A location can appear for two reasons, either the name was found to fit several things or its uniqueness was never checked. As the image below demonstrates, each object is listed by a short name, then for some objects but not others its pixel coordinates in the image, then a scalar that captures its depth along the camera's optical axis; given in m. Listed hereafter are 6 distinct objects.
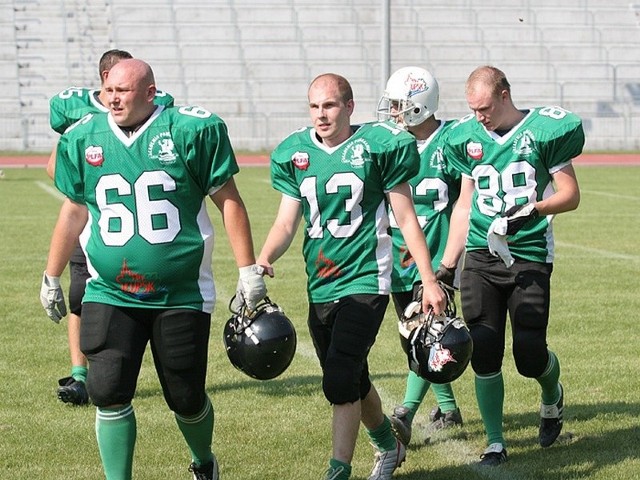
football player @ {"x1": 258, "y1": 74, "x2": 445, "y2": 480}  9.26
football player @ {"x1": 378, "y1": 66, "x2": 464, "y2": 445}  11.34
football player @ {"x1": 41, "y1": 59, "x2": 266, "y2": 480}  8.61
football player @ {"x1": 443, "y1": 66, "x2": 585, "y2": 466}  10.26
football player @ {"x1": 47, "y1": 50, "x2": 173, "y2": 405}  12.12
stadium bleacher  60.31
